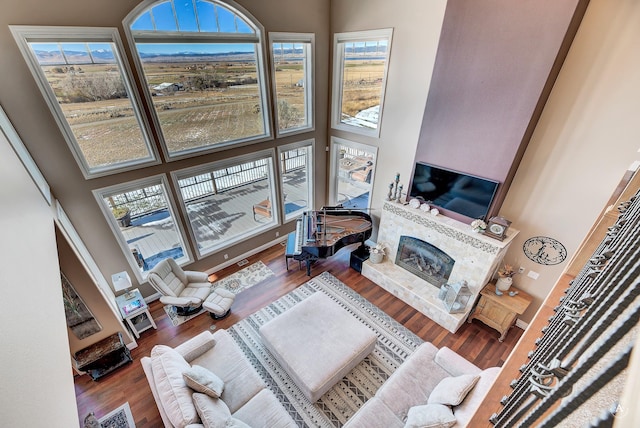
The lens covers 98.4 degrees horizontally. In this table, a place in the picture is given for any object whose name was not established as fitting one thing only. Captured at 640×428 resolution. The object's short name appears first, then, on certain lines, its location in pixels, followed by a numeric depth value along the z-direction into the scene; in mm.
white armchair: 4688
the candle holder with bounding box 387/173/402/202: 5473
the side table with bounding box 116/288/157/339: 4504
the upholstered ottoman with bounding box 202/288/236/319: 4848
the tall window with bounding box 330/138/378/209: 6370
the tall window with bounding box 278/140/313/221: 6449
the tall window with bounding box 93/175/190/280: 4531
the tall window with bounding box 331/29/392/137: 5332
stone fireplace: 4555
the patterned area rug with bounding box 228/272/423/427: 3756
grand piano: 5688
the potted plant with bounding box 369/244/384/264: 5906
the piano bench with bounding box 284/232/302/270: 5895
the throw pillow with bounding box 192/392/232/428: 2743
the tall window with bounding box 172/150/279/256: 5410
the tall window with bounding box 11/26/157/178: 3451
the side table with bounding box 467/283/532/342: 4488
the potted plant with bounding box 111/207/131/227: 4598
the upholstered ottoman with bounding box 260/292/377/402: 3705
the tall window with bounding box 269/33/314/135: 5462
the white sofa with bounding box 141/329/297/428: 2793
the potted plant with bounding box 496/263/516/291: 4566
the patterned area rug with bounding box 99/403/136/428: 3625
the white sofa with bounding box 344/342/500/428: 2930
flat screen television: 4395
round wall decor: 4195
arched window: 4207
